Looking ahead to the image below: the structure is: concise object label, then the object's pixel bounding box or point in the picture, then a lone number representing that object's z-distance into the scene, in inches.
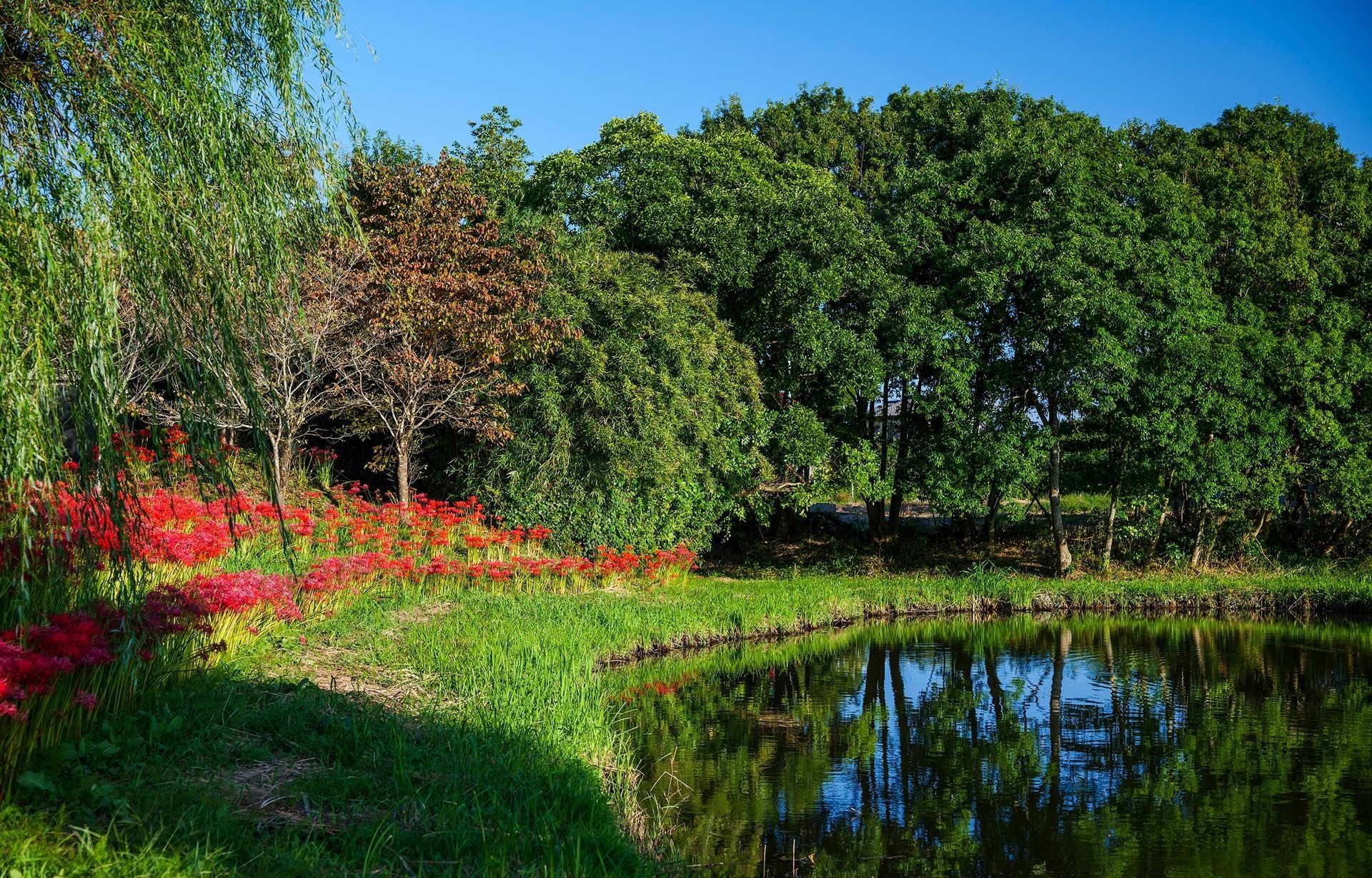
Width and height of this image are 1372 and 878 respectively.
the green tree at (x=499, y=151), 941.9
